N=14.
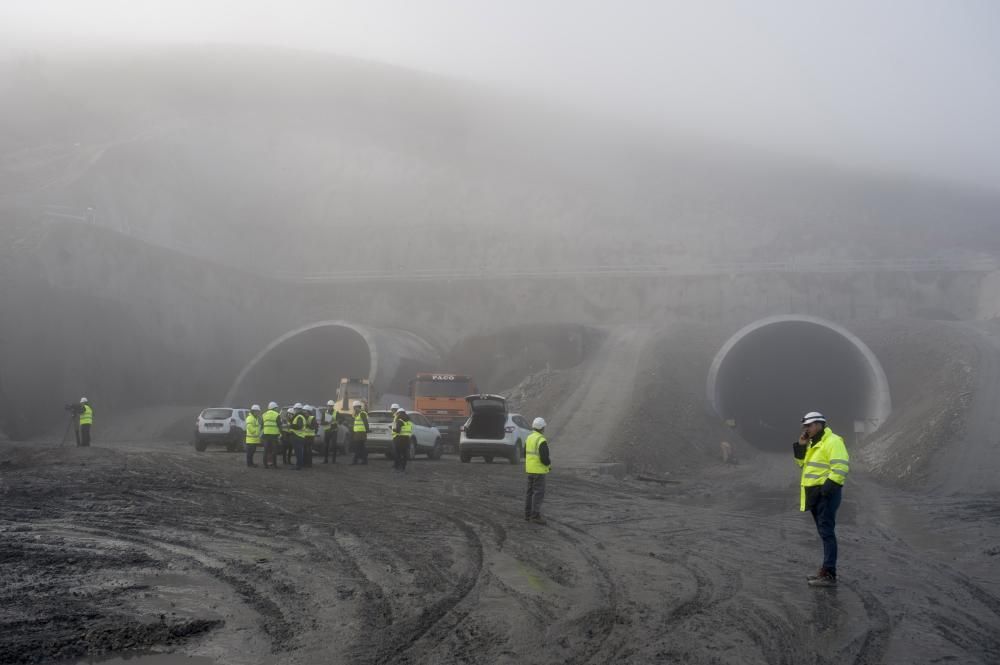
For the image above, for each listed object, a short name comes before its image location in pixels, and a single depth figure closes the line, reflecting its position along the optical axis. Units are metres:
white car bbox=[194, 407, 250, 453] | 26.31
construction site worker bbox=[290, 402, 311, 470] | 20.52
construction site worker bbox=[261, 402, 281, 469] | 20.53
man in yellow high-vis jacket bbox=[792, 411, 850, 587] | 8.25
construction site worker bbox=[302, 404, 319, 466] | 20.80
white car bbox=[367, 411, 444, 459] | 24.75
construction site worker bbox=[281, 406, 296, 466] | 20.89
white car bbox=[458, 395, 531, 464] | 24.11
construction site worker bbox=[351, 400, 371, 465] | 22.45
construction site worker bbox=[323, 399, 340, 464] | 23.06
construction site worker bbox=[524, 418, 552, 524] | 12.26
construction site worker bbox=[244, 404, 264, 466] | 20.16
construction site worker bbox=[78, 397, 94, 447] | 24.19
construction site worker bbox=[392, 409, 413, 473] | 20.23
